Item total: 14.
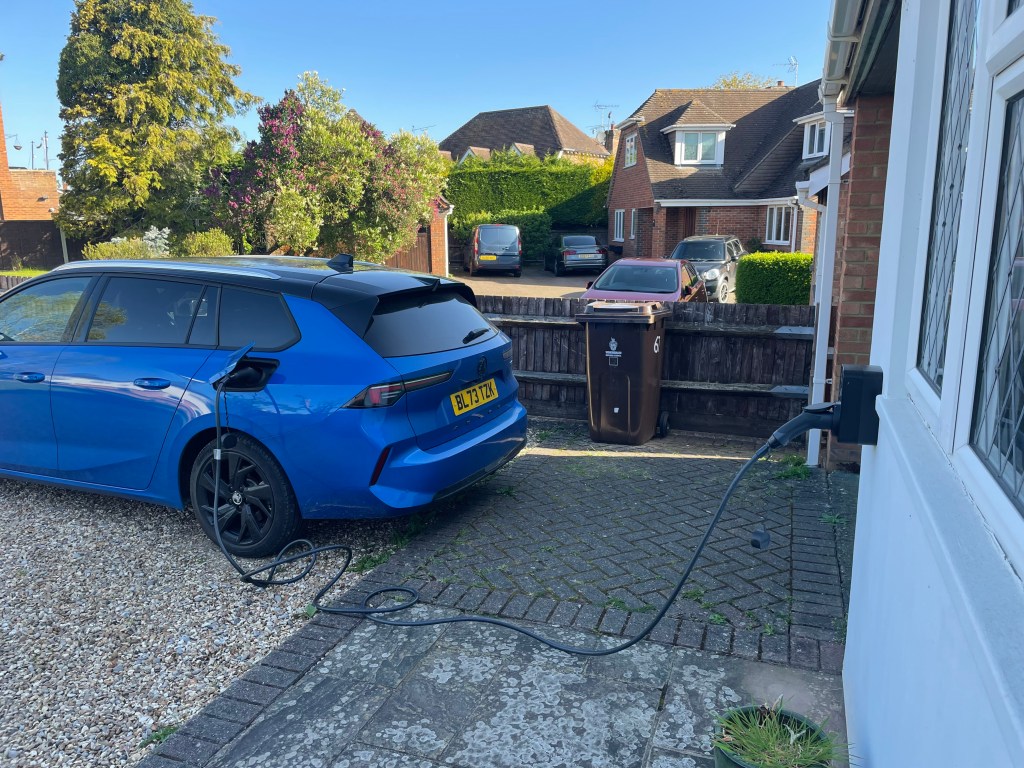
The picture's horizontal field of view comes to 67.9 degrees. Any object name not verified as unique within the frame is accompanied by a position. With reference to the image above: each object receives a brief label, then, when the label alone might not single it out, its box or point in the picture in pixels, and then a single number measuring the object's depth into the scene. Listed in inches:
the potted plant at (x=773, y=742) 86.7
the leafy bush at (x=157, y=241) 782.4
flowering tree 834.8
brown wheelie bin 267.9
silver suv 836.0
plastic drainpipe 242.4
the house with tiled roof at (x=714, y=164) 1088.8
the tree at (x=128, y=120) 1036.5
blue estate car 165.0
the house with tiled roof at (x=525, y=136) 1826.5
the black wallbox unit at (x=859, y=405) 100.8
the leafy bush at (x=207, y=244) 770.2
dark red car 497.0
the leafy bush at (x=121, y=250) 717.3
